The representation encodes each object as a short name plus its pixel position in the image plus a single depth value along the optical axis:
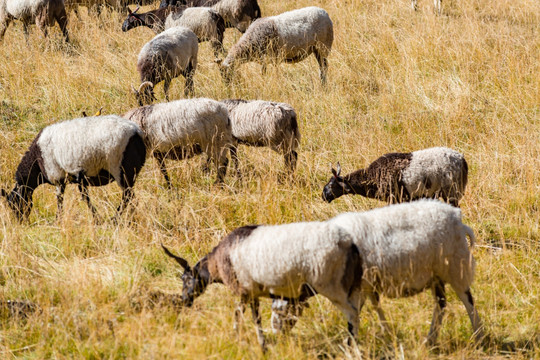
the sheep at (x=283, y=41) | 20.41
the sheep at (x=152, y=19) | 23.95
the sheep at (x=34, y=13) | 23.50
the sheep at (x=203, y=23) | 23.20
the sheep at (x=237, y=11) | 25.27
